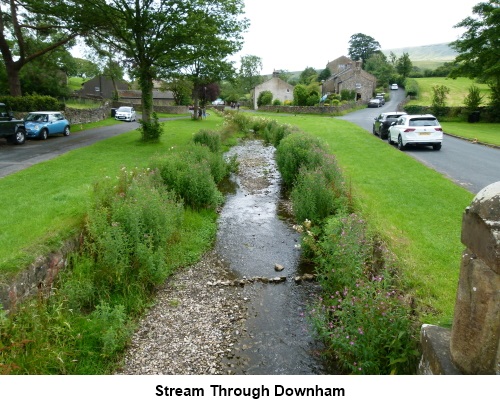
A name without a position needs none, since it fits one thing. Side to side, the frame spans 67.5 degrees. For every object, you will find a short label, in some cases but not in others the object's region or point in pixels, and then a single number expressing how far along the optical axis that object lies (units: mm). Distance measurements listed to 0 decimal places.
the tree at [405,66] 91250
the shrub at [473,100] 42312
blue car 23203
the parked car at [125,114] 41375
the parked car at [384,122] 24650
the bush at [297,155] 13203
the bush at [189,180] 11664
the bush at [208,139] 18531
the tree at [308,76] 100581
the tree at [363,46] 118750
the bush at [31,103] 28588
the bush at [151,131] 22219
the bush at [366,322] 4453
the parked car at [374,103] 61844
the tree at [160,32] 20297
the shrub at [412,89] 64938
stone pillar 2785
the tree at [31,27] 22562
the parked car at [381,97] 64875
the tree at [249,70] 111312
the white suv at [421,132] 19344
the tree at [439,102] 44094
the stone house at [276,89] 82244
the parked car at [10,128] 20125
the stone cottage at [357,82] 72500
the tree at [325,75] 101594
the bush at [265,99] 74688
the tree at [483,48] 36625
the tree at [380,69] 86438
